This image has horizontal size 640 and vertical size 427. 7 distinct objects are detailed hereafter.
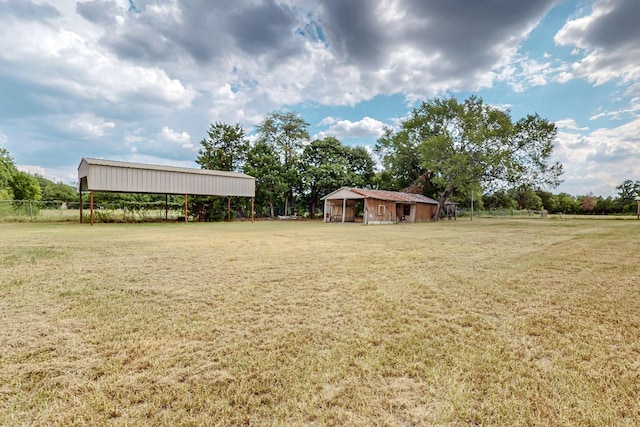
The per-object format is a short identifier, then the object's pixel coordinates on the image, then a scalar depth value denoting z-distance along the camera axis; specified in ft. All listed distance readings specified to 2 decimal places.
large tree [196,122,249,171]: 94.38
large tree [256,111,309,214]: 102.68
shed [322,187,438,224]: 72.59
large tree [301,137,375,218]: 93.81
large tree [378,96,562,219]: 76.38
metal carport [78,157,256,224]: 54.70
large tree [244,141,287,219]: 86.79
